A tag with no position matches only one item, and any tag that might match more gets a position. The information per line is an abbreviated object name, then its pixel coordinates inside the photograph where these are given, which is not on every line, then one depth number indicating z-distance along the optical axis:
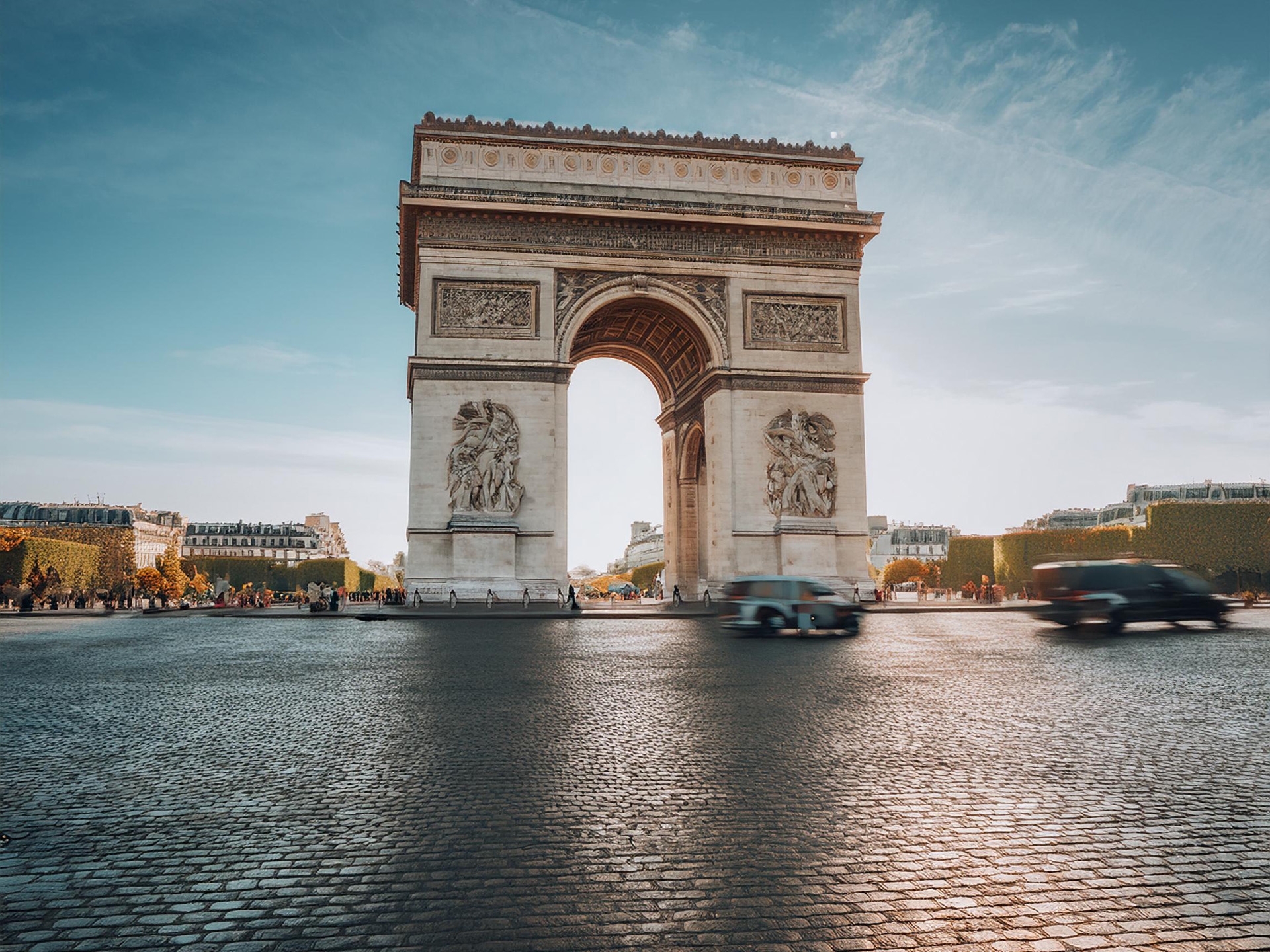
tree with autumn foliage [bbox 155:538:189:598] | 58.10
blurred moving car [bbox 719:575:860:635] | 17.34
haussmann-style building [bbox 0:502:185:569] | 84.69
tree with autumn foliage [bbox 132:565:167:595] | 55.66
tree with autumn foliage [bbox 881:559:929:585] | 91.00
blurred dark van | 16.02
